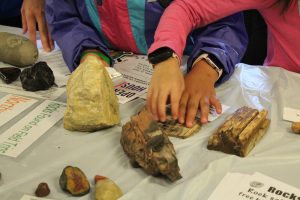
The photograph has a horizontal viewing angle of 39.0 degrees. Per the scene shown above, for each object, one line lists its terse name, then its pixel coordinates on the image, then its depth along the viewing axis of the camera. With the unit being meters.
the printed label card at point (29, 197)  0.64
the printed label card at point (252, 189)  0.62
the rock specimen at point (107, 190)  0.62
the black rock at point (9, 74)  1.03
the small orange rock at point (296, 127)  0.78
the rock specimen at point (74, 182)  0.65
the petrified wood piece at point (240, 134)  0.72
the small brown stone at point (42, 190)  0.65
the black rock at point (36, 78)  0.98
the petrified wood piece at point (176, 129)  0.79
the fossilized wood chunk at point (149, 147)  0.65
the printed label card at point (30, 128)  0.77
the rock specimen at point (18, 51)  1.10
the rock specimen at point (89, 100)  0.79
